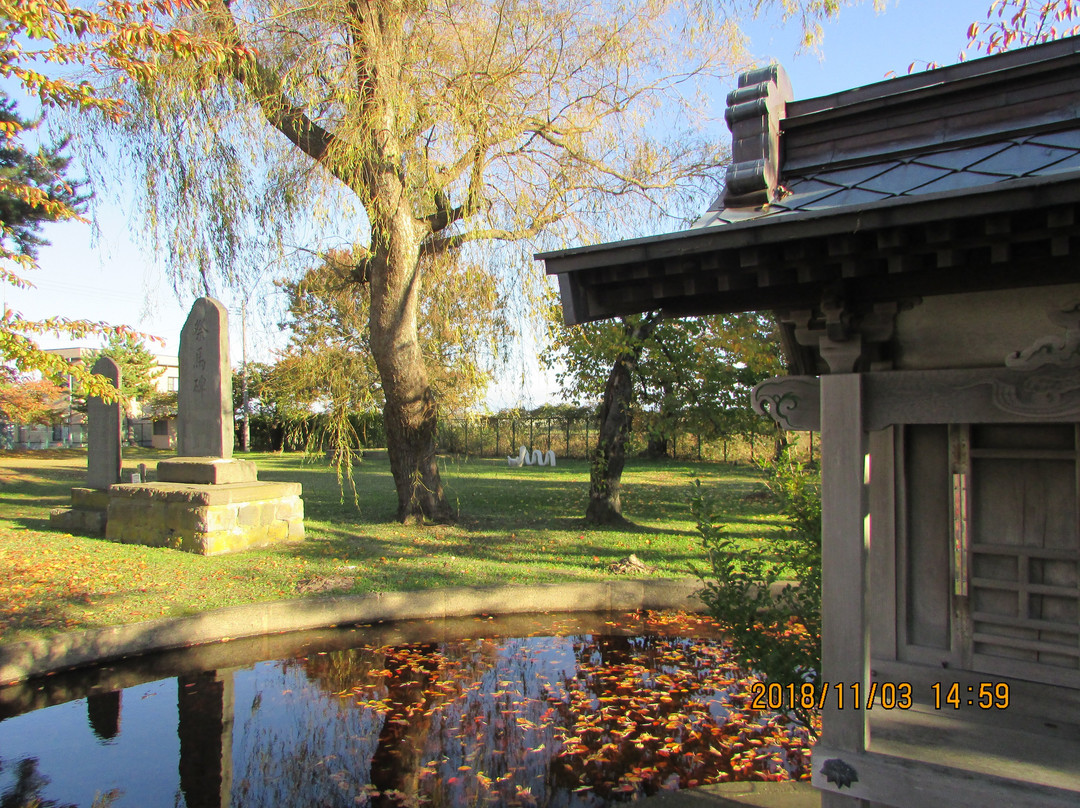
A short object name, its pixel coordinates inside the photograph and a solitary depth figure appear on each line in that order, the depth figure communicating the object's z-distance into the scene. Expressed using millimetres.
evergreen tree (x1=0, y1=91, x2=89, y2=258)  12438
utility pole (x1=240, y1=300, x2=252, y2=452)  26531
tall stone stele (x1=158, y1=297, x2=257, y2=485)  8953
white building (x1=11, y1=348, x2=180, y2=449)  36719
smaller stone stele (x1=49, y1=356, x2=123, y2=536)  9680
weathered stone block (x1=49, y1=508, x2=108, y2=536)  9422
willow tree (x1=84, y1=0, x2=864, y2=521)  7695
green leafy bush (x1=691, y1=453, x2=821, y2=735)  3584
